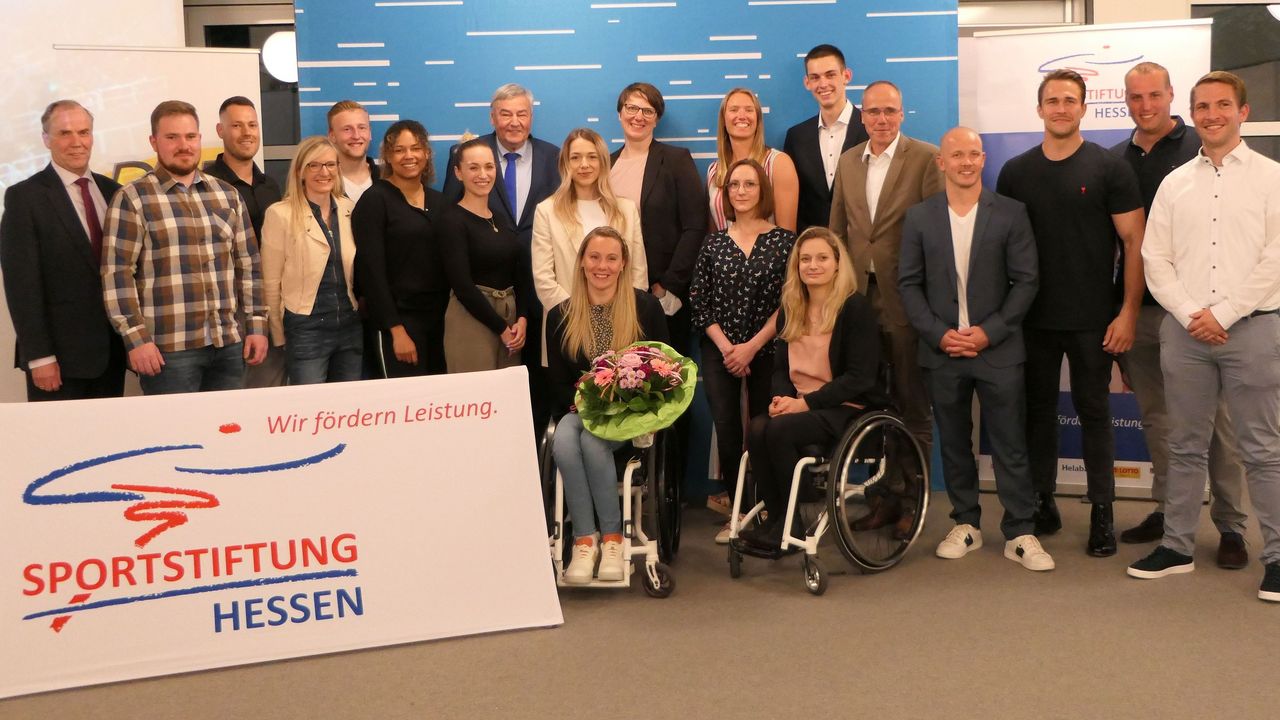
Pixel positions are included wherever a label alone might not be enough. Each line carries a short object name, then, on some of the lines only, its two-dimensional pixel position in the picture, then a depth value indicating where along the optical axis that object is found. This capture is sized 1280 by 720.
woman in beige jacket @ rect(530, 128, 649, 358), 4.49
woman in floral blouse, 4.37
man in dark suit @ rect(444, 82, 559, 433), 4.76
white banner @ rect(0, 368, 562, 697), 3.07
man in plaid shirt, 3.89
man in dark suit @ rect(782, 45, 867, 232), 4.85
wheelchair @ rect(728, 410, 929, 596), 3.74
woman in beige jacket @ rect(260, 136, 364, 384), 4.27
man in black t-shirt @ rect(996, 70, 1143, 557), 4.06
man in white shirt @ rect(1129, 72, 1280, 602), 3.60
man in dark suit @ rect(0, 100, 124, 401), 3.91
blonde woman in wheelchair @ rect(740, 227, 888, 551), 3.90
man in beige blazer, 4.48
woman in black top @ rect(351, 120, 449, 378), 4.37
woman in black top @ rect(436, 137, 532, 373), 4.37
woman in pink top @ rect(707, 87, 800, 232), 4.69
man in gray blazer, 4.04
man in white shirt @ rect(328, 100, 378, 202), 4.65
